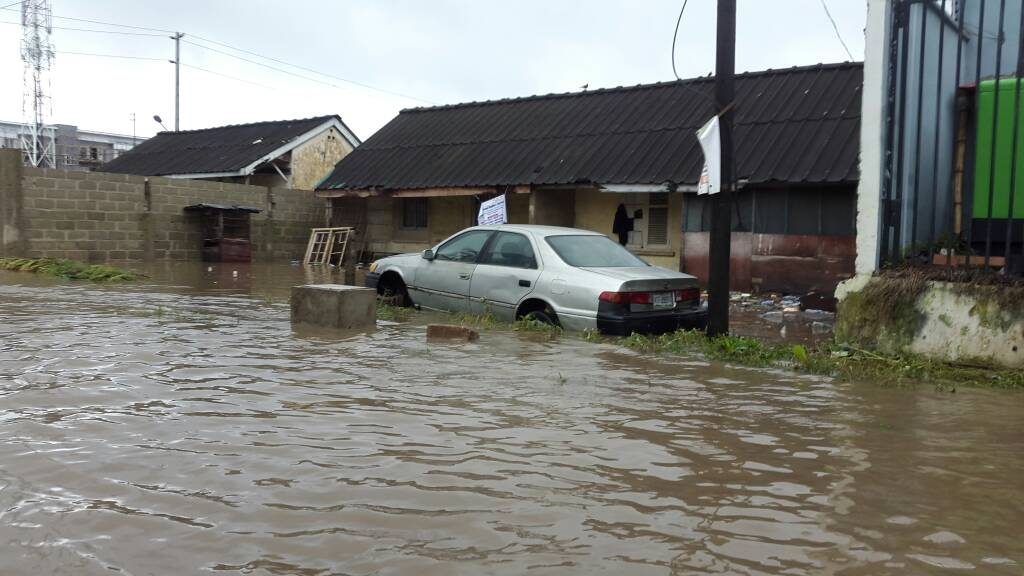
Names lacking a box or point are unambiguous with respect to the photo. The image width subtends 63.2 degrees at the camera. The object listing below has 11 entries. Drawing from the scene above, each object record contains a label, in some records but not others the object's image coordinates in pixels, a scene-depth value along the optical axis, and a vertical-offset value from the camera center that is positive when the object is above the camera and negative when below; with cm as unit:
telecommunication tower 4978 +1012
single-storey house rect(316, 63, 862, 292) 1409 +162
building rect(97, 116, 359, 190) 2588 +289
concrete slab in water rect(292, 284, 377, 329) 859 -64
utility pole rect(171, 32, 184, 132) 4906 +1054
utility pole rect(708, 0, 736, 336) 784 +56
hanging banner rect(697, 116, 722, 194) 789 +93
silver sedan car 816 -36
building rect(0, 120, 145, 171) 5709 +706
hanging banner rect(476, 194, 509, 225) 1399 +60
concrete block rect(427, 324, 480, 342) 776 -82
